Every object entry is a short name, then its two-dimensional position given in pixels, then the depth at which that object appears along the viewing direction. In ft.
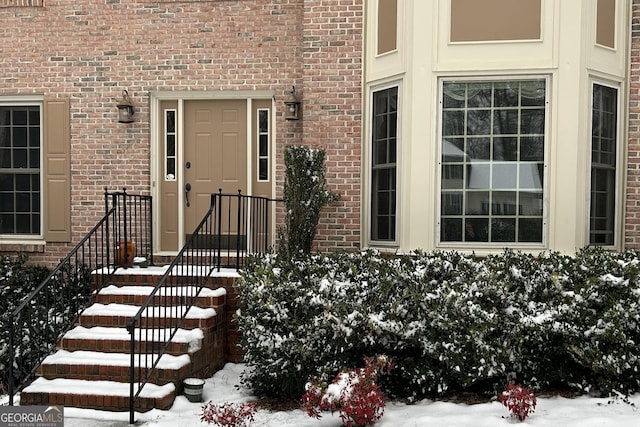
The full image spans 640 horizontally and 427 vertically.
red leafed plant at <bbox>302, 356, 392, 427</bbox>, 15.14
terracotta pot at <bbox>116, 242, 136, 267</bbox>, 23.95
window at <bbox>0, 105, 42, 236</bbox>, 27.61
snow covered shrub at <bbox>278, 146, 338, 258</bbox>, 22.25
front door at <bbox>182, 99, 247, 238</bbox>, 26.66
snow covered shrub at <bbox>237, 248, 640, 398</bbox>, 16.83
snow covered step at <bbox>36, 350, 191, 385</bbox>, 18.21
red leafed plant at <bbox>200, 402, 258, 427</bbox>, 15.05
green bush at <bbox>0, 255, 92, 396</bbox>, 21.16
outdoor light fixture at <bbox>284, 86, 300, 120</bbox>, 25.17
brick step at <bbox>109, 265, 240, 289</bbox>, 21.81
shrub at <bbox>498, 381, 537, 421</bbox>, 15.08
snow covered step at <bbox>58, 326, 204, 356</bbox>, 19.08
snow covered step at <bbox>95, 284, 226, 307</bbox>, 20.85
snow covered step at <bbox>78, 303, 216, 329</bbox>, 19.93
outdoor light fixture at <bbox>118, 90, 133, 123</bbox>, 26.21
